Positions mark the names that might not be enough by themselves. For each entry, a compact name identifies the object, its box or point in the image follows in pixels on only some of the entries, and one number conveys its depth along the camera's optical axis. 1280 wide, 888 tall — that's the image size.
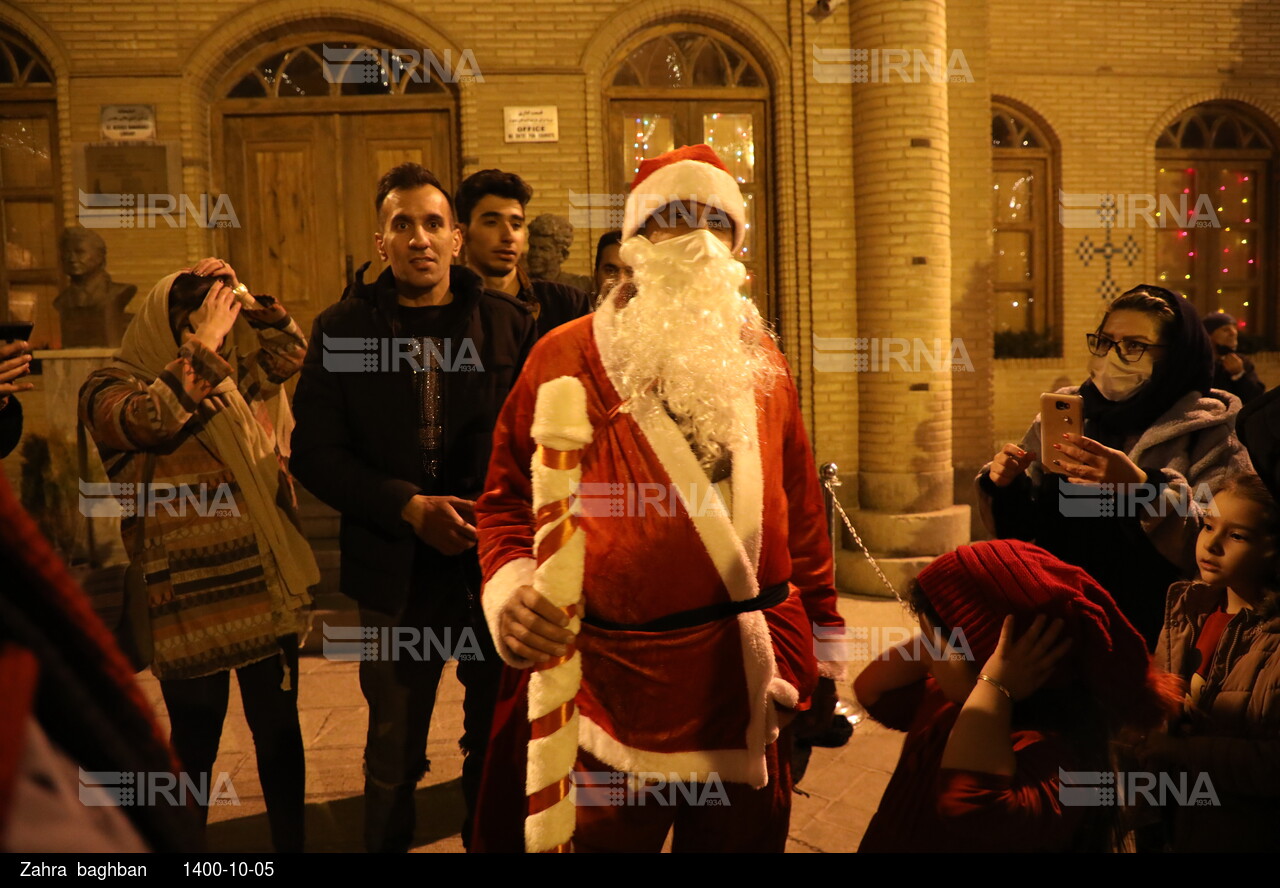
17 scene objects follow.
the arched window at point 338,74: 8.19
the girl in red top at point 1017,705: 1.89
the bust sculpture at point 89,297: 7.65
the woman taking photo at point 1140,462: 2.73
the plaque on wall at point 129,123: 7.86
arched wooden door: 8.19
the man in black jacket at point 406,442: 2.95
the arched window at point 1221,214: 11.57
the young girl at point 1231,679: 2.18
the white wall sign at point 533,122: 7.98
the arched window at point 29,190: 8.09
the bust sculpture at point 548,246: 6.39
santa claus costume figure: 2.07
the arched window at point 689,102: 8.38
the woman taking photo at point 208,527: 2.88
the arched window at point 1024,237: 11.21
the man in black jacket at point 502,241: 3.75
